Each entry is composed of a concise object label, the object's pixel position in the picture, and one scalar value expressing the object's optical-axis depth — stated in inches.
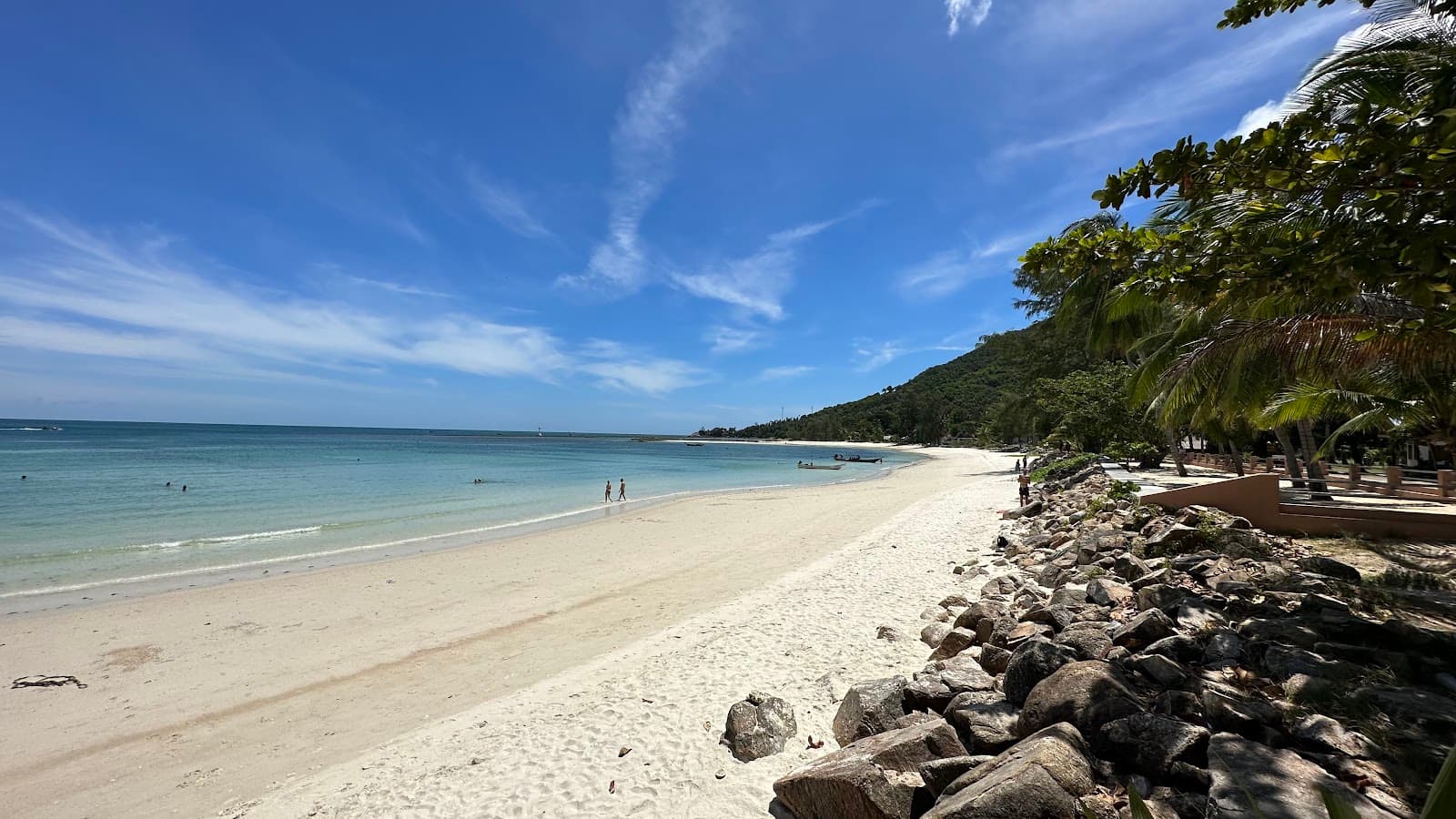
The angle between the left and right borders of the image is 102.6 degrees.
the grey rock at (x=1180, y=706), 128.6
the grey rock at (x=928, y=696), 165.8
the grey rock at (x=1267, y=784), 90.7
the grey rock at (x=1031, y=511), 585.0
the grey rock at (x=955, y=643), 221.1
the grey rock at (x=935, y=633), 250.1
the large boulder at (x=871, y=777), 123.0
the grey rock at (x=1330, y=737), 107.3
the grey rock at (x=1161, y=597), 202.7
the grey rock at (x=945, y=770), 125.4
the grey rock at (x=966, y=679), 169.9
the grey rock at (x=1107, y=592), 225.6
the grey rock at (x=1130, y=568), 259.4
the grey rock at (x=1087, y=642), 165.5
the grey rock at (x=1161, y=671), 142.4
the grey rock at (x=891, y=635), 262.8
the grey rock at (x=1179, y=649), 157.6
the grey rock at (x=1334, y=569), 230.3
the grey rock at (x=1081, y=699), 127.4
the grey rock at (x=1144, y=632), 172.3
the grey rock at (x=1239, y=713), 118.1
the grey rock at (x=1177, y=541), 295.1
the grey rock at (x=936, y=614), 280.4
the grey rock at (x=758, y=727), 171.5
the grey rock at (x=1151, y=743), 112.0
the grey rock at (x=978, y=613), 236.6
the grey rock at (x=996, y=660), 187.0
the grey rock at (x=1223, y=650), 153.3
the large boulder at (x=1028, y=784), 104.3
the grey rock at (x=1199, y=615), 185.3
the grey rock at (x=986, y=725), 138.3
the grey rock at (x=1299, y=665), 136.8
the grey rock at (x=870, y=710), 165.9
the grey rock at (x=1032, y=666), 153.9
